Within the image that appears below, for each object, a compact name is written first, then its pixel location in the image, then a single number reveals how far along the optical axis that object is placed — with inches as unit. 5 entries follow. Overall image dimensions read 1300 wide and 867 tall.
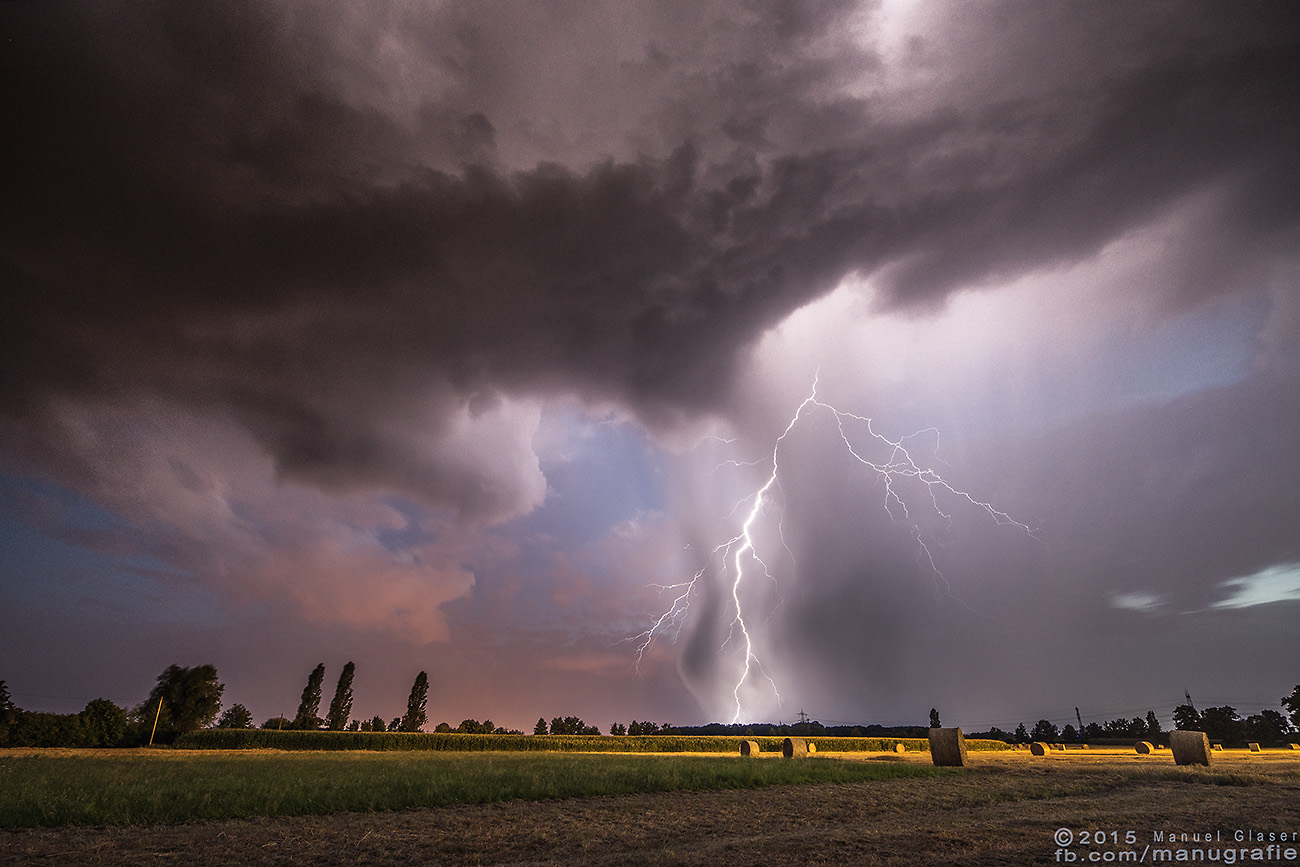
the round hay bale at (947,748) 861.2
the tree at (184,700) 2199.8
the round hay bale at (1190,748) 863.1
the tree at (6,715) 1870.1
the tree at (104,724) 2015.3
